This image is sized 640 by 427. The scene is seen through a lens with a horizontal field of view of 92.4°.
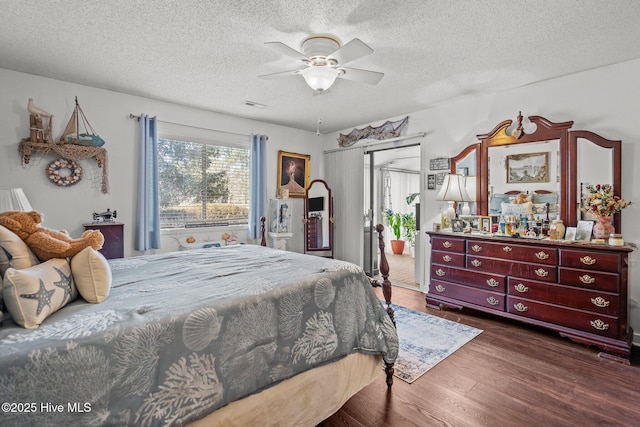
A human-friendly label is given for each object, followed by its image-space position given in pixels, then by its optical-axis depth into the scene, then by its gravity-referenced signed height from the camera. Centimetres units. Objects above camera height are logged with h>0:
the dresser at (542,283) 257 -71
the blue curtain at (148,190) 369 +27
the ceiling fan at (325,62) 223 +114
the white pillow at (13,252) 127 -17
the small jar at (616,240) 261 -24
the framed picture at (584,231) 289 -18
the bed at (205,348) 103 -58
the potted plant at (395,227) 751 -38
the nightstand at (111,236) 324 -26
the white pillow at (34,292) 112 -31
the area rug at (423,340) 243 -121
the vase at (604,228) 276 -15
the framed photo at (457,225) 371 -16
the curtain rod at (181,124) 367 +117
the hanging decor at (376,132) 456 +126
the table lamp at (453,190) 365 +26
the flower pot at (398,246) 750 -84
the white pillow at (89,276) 140 -30
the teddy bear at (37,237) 138 -11
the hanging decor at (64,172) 321 +42
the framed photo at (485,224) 354 -14
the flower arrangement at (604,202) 272 +9
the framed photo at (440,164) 406 +65
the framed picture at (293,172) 514 +68
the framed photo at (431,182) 421 +41
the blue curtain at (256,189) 472 +35
